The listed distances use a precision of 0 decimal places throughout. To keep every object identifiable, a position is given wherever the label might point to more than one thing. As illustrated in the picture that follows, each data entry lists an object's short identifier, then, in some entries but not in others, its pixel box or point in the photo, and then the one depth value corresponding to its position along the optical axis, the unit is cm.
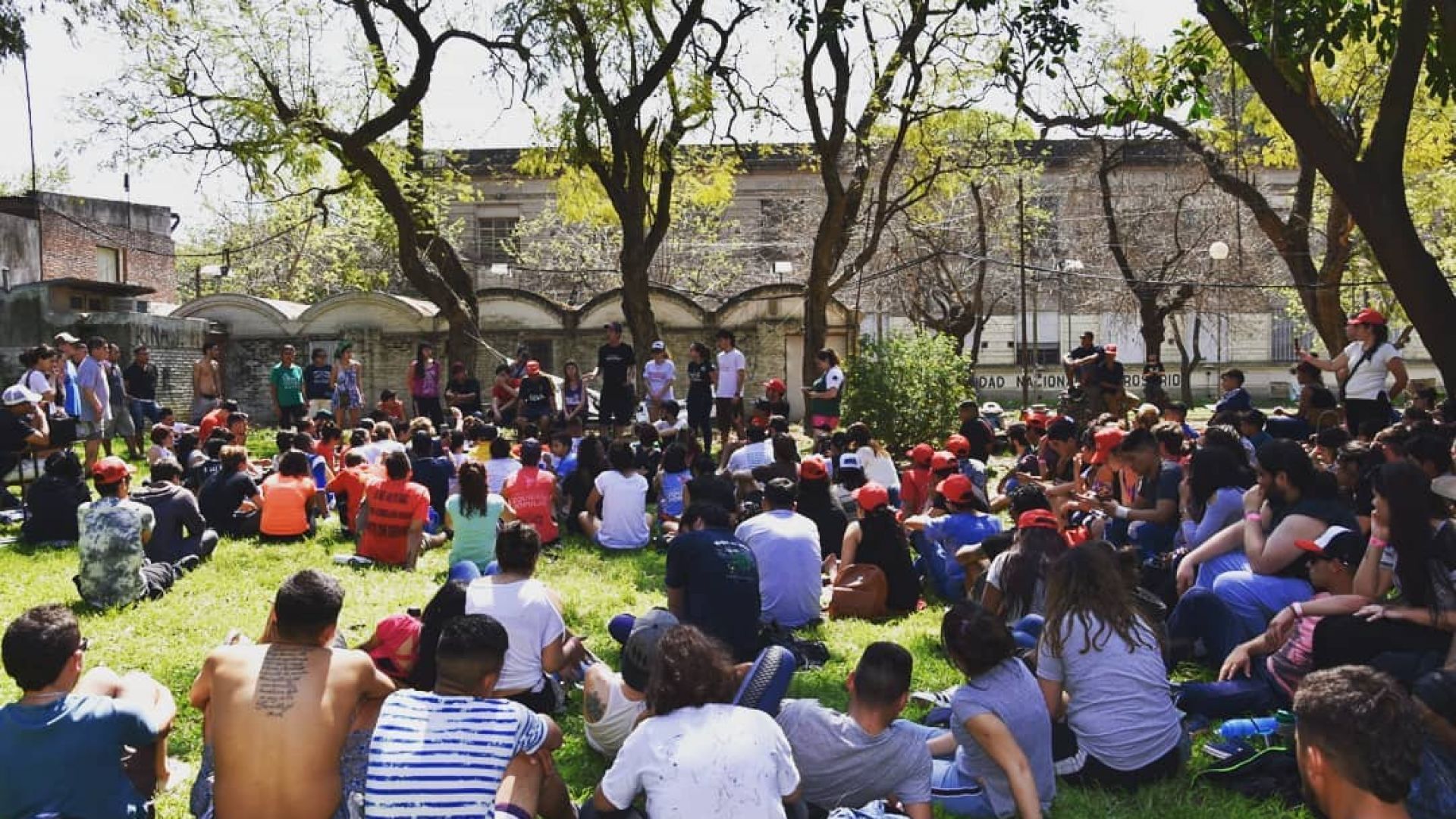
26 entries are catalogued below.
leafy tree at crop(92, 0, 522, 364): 1875
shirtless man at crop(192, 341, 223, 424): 1659
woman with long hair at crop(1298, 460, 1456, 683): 525
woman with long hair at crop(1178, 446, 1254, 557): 747
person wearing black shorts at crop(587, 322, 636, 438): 1653
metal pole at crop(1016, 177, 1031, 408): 2328
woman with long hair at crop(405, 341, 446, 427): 1727
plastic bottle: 557
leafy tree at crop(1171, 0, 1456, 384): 979
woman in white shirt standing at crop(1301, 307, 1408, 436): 1165
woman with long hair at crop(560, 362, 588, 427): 1664
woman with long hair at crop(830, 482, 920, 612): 848
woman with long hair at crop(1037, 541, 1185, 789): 504
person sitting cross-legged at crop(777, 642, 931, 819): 448
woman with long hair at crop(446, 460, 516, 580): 889
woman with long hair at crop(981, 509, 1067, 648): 638
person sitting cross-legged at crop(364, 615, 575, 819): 383
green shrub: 1750
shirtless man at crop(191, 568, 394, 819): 419
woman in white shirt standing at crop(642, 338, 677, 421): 1641
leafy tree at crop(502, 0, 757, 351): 1852
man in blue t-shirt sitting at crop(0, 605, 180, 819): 416
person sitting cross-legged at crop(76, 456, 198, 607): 829
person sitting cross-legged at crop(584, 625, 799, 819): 383
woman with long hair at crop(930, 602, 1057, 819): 451
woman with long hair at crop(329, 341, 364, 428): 1811
